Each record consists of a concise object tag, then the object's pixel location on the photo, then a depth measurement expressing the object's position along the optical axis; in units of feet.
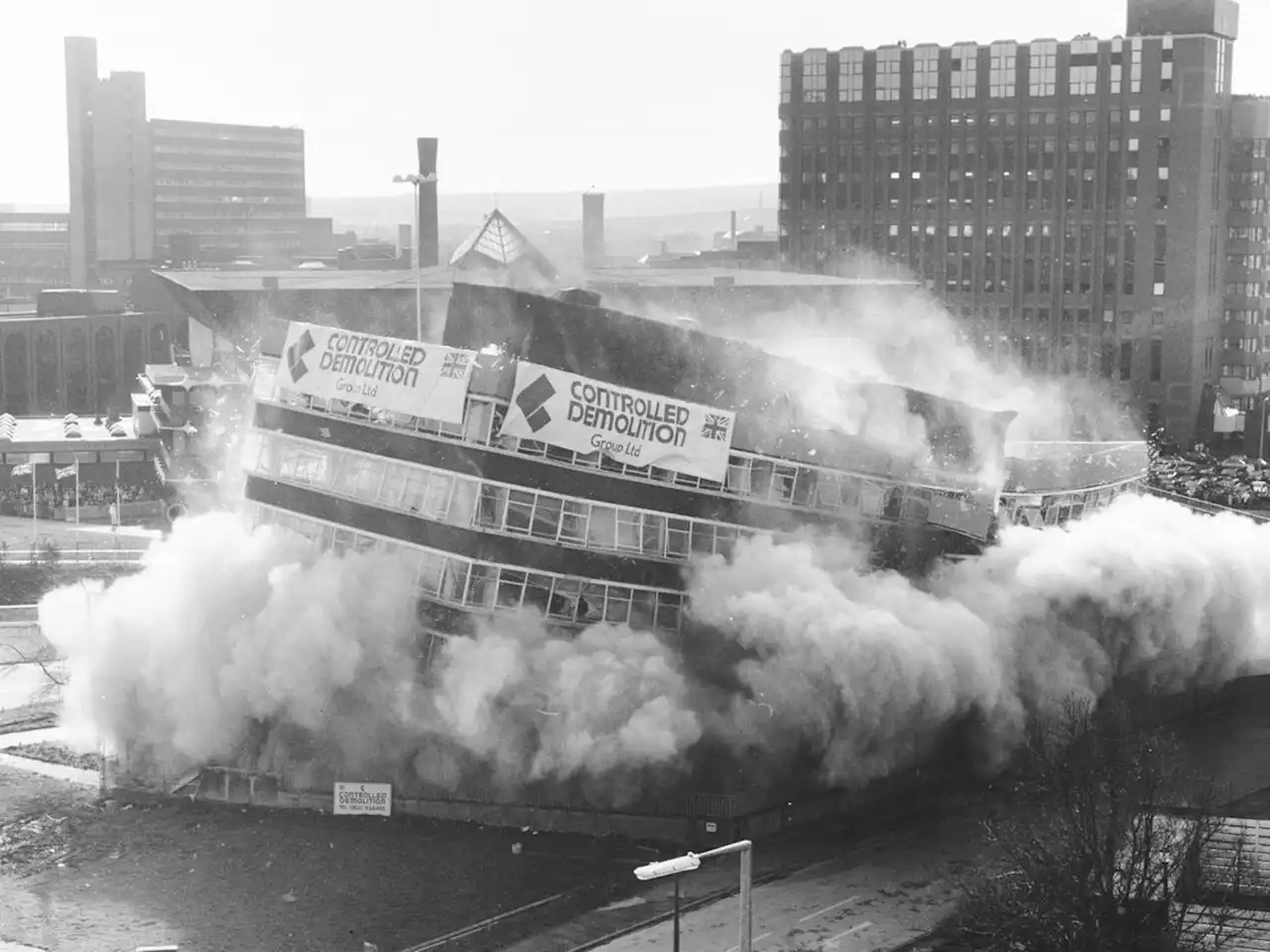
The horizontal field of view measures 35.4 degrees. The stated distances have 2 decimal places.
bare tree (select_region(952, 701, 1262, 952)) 142.31
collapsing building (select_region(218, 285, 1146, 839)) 189.37
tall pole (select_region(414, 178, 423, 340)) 216.95
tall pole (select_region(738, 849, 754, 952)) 122.62
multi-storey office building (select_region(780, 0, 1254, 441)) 450.71
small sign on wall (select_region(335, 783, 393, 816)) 190.19
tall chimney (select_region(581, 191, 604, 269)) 398.01
